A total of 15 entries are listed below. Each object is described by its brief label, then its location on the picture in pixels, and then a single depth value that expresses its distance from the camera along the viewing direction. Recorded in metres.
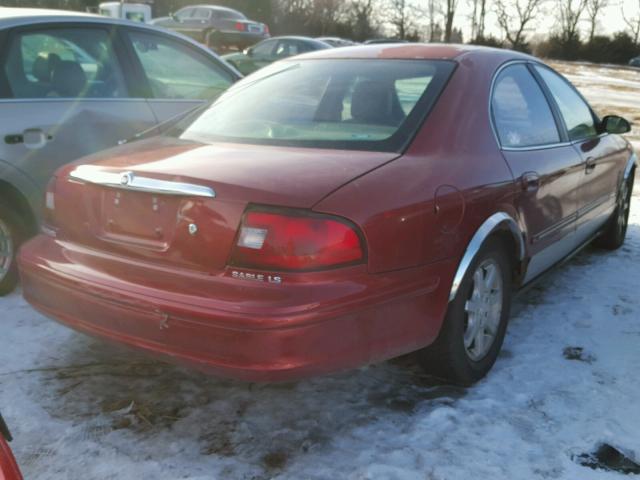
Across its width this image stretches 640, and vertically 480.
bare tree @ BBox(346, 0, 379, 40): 59.78
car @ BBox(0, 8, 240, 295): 3.97
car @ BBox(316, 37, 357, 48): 27.84
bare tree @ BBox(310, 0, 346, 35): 58.03
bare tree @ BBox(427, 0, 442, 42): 67.38
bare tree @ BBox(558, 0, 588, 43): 66.94
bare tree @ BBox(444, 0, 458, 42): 55.46
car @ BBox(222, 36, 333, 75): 17.48
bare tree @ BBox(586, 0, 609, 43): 68.31
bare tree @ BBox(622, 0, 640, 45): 62.38
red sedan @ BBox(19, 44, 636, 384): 2.37
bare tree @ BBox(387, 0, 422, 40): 66.56
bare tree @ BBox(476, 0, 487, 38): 68.38
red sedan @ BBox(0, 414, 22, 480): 1.65
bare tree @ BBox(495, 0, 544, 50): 67.50
